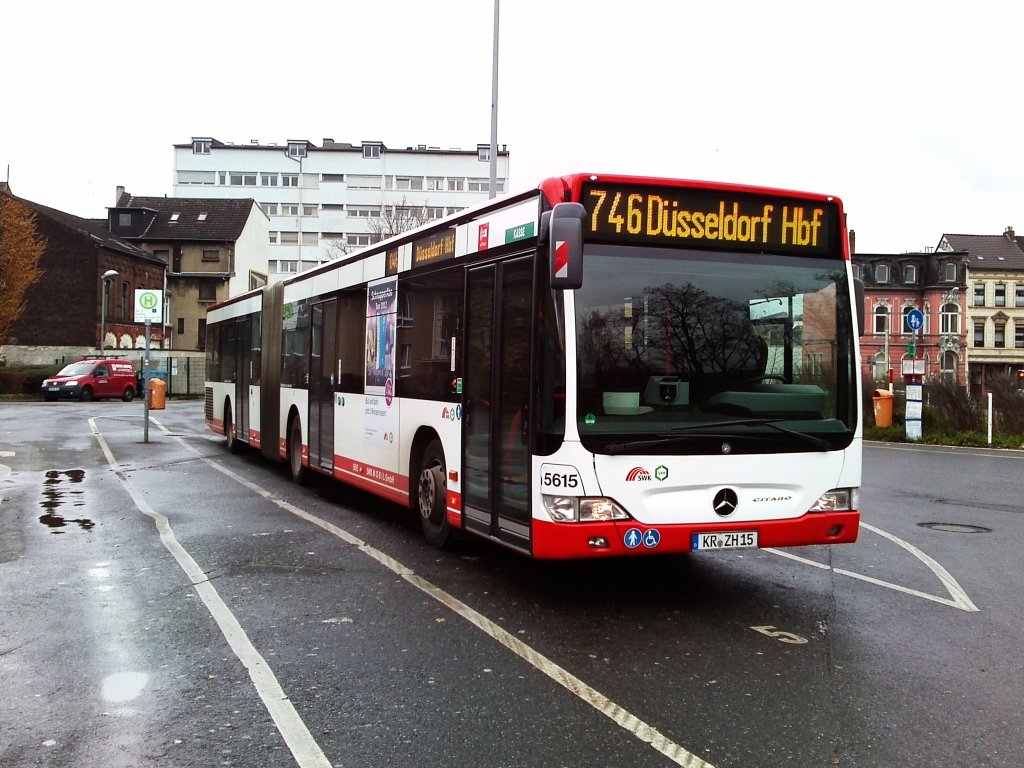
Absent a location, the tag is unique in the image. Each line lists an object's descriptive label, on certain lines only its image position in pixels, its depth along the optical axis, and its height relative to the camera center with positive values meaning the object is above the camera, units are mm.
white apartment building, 90250 +16881
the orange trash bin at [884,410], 24484 -946
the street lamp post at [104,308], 58797 +3259
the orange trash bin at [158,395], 37125 -1241
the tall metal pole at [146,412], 20594 -1078
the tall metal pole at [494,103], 21125 +5704
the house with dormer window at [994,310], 79312 +5177
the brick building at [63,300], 59812 +3789
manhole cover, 10227 -1646
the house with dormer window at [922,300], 77562 +5765
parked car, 42844 -851
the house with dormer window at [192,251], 73500 +8542
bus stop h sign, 20891 +1234
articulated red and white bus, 6199 -15
